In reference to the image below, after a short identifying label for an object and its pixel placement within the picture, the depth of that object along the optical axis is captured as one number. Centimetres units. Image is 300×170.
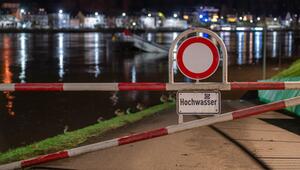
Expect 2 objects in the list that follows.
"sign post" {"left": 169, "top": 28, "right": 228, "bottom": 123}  610
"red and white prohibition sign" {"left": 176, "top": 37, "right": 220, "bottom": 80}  610
